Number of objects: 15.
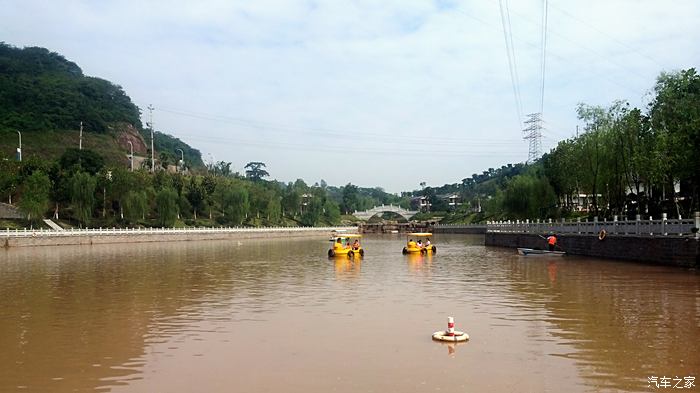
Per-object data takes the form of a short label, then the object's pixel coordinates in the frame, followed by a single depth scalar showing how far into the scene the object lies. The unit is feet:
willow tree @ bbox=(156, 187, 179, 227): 285.64
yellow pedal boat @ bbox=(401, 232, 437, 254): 155.02
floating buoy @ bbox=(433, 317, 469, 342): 43.27
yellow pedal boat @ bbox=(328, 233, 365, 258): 138.10
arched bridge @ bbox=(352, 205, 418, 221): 594.65
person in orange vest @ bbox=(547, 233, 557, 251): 143.64
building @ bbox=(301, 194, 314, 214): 470.80
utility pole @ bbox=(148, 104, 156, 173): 423.64
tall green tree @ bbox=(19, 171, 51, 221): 225.56
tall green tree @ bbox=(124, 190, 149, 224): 276.21
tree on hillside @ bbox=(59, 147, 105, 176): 315.97
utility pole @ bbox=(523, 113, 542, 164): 394.93
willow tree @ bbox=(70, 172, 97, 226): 255.29
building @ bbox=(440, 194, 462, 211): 634.10
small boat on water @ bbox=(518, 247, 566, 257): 138.31
